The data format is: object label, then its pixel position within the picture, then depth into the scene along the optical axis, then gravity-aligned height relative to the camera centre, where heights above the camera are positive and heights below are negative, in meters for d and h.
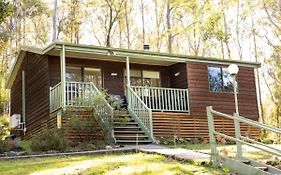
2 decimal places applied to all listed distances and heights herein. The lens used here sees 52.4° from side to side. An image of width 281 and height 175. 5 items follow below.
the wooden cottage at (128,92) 9.83 +0.65
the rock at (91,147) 8.38 -1.12
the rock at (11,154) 7.60 -1.14
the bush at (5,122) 15.58 -0.63
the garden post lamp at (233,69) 9.11 +1.15
